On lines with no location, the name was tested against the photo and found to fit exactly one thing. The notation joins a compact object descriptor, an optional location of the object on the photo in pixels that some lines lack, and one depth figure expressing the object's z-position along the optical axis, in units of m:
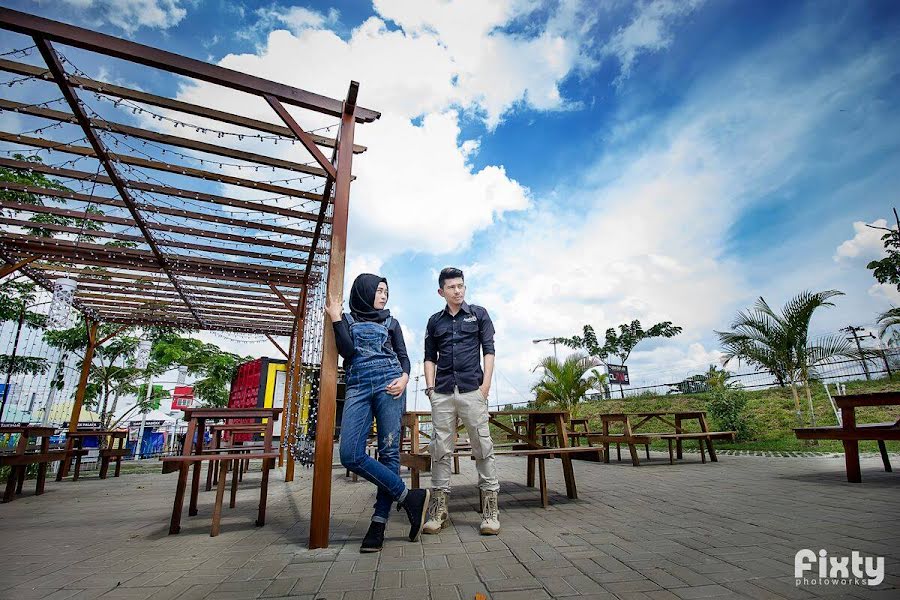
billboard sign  36.75
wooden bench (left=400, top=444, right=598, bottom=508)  3.51
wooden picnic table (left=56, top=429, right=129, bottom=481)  6.97
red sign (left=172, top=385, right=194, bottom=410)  17.75
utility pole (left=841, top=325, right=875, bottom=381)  15.41
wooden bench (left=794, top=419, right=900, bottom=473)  4.07
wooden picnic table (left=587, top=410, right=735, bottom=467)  6.25
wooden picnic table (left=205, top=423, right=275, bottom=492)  4.05
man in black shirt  3.00
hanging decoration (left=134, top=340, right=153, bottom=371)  12.04
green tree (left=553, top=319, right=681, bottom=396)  39.69
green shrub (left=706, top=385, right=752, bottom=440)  9.35
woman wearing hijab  2.63
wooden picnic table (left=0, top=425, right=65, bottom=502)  4.94
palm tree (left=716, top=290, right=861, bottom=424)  8.03
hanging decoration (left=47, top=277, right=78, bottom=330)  8.13
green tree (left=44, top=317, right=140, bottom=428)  14.58
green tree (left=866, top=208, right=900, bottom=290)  14.49
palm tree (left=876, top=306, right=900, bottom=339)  13.60
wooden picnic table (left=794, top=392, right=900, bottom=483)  4.04
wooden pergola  3.55
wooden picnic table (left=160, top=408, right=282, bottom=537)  3.03
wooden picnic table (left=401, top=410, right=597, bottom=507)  3.58
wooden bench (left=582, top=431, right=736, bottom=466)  6.21
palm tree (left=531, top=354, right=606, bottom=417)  12.42
